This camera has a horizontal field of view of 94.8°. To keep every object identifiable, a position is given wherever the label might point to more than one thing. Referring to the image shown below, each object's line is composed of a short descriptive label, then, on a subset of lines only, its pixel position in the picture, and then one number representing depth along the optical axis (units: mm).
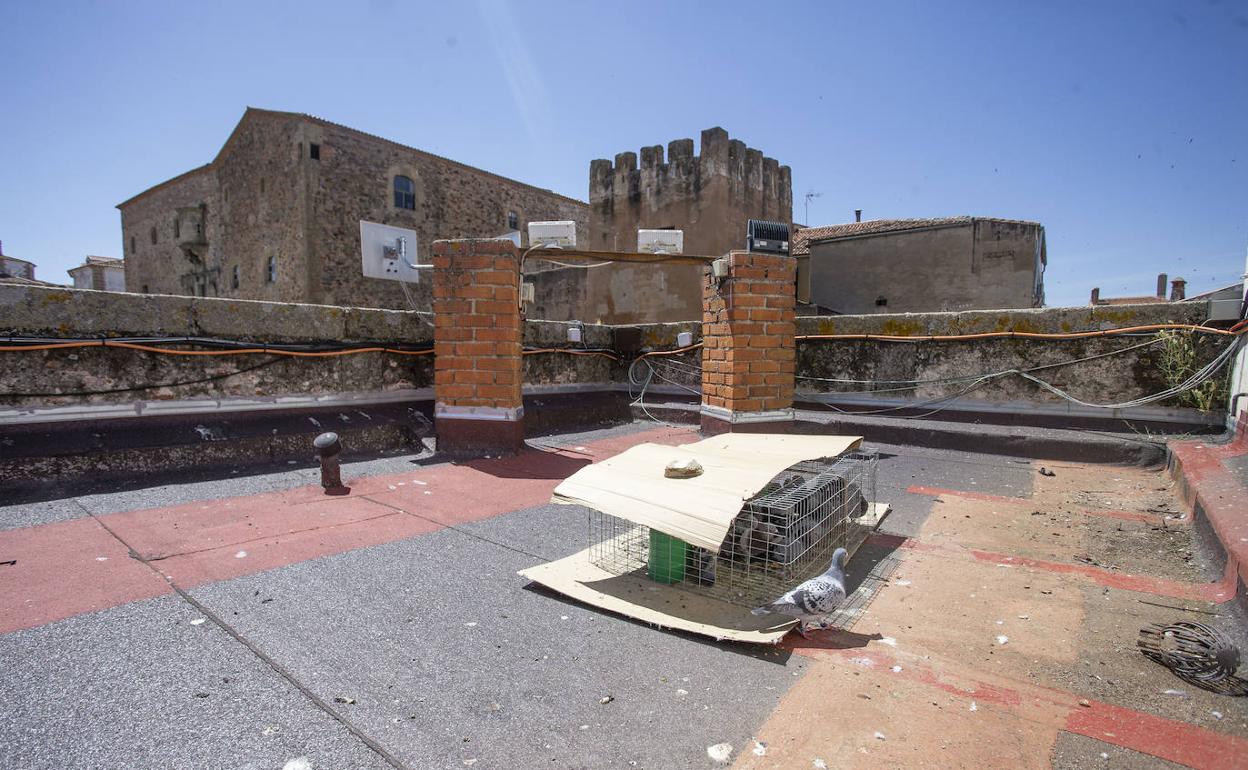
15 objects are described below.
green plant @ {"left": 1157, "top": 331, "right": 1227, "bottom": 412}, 4945
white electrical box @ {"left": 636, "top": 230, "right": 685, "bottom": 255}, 6430
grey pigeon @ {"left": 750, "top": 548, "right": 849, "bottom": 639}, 2355
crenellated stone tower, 16922
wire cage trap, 2828
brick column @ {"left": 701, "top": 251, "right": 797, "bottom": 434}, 5578
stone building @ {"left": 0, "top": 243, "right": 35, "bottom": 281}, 32062
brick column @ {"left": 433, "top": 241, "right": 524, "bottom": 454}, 5605
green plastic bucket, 2867
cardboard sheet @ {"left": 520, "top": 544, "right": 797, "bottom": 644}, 2377
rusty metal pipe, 4199
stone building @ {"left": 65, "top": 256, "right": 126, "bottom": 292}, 37188
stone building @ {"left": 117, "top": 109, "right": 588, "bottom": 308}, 21562
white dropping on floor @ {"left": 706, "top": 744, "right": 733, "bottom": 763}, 1685
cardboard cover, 2459
